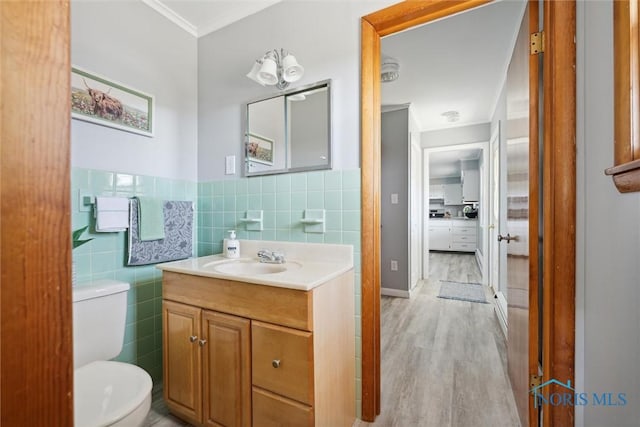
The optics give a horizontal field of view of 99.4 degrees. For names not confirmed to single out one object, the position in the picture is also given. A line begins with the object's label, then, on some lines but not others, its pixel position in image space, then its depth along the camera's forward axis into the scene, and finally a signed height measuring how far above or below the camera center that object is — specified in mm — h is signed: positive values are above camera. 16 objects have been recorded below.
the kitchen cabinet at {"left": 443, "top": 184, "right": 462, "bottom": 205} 8297 +524
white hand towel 1424 -9
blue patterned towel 1576 -177
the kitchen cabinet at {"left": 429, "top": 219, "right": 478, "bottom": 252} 6887 -622
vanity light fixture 1521 +810
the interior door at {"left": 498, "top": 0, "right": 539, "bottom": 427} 1186 +20
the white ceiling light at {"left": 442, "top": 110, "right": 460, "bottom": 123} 3654 +1324
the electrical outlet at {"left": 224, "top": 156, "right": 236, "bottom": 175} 1870 +324
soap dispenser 1722 -224
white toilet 934 -675
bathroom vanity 1056 -576
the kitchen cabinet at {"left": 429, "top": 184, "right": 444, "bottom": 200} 8609 +636
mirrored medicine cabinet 1544 +493
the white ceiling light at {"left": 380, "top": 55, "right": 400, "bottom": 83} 2410 +1327
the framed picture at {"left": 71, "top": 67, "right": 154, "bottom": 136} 1393 +610
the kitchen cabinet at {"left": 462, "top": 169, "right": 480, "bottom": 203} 7230 +700
